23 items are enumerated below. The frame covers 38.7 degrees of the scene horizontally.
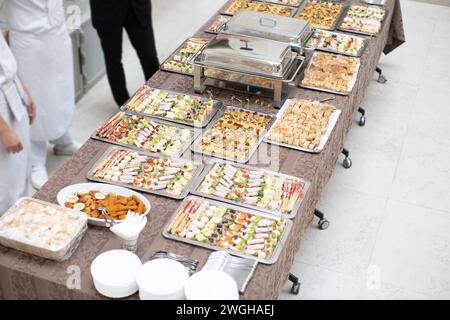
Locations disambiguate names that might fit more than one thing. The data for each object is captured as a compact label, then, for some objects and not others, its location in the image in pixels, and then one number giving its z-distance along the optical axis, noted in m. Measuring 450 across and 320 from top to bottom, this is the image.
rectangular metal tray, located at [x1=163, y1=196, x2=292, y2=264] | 2.17
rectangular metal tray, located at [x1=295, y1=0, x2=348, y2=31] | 3.78
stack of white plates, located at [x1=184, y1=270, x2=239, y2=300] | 1.92
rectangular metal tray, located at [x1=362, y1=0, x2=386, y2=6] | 4.11
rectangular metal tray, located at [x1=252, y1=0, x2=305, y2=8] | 4.02
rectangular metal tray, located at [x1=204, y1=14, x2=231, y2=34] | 3.40
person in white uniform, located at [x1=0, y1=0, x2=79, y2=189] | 3.11
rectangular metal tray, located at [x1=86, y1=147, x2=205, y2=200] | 2.42
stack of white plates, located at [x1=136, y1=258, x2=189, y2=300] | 1.92
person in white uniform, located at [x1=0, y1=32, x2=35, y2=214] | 2.64
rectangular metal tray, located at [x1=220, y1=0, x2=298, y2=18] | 3.91
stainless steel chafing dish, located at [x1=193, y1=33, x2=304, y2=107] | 2.97
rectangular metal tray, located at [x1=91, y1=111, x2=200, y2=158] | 2.65
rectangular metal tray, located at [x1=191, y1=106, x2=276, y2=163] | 2.65
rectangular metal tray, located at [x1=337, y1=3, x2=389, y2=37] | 3.75
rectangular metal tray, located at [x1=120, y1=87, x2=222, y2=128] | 2.85
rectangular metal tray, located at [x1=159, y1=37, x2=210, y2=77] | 3.23
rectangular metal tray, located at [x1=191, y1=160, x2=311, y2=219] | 2.37
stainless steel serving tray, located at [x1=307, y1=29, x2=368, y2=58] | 3.49
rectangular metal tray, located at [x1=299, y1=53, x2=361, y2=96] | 3.13
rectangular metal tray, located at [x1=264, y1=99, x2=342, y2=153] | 2.72
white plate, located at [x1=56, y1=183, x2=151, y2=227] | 2.34
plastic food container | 2.07
